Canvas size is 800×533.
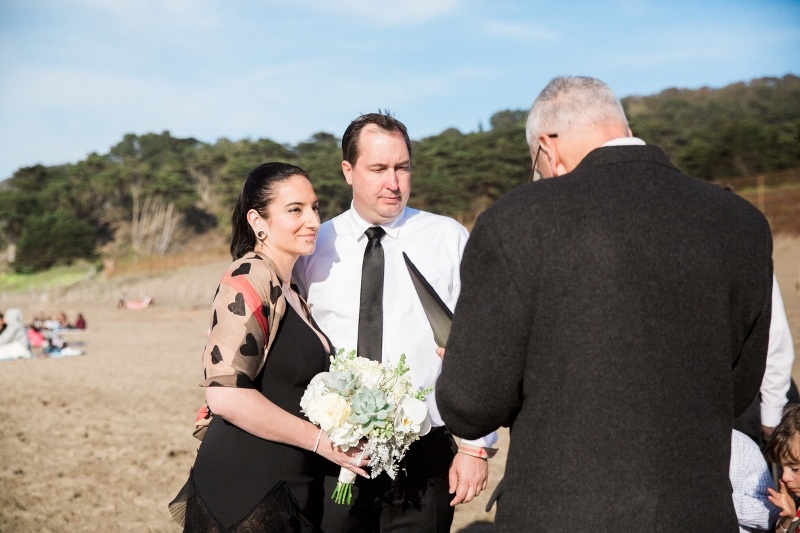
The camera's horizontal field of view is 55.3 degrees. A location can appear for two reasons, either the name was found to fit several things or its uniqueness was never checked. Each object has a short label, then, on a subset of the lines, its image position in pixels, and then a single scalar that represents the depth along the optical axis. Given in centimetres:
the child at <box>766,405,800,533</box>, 337
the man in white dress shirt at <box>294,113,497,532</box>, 356
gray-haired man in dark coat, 193
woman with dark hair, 297
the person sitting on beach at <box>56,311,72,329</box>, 2900
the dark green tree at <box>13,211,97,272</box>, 7556
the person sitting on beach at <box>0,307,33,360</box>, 1970
